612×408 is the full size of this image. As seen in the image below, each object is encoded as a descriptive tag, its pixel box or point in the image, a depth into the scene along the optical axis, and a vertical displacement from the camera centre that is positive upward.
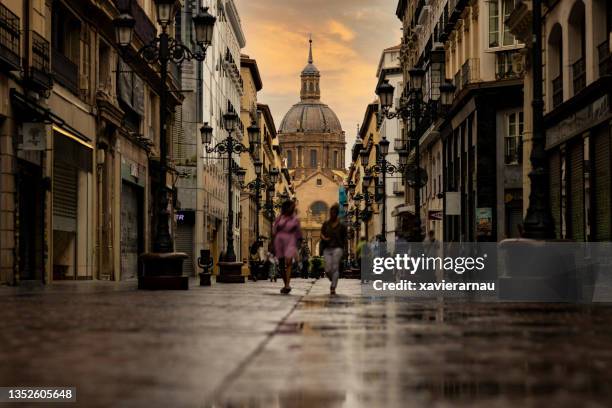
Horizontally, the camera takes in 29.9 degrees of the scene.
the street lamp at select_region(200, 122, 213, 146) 38.12 +4.03
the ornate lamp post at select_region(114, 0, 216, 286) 21.91 +3.07
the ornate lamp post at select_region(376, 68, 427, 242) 30.25 +4.12
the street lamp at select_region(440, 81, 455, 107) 30.42 +4.28
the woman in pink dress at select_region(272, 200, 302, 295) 19.97 +0.24
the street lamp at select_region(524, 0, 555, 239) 16.75 +1.21
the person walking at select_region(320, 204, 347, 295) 20.41 +0.17
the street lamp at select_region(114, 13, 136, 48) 22.39 +4.41
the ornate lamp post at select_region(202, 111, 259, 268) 35.98 +3.66
